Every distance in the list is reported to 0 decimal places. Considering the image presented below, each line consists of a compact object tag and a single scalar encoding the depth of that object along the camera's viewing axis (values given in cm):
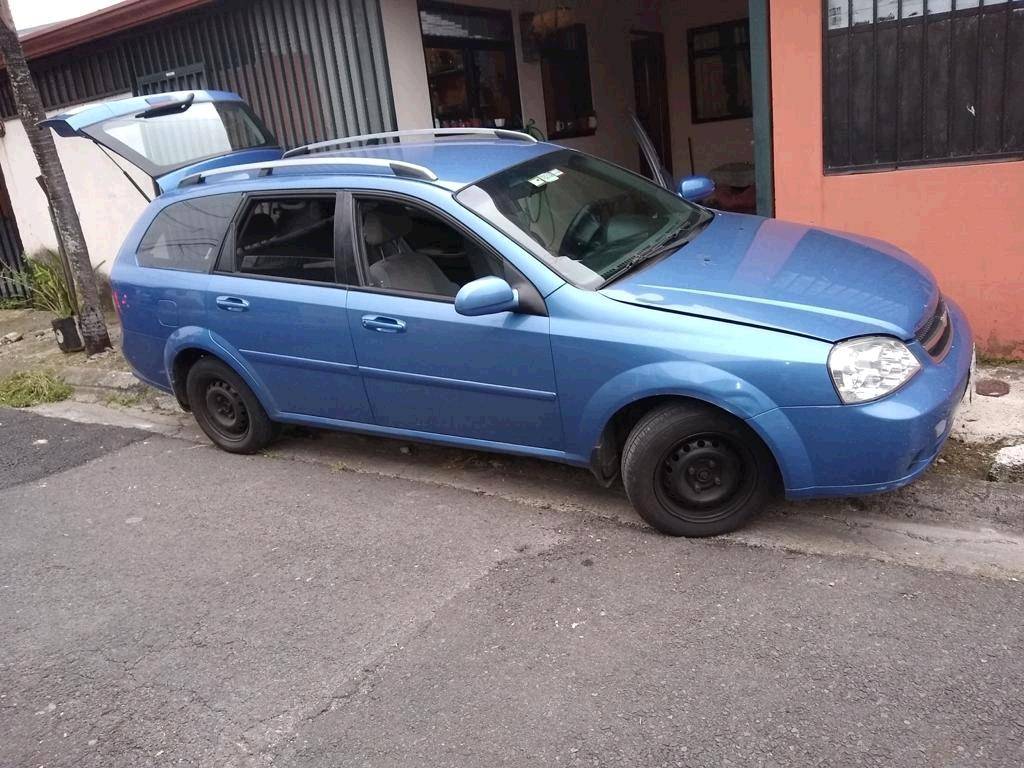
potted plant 841
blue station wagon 347
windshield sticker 454
